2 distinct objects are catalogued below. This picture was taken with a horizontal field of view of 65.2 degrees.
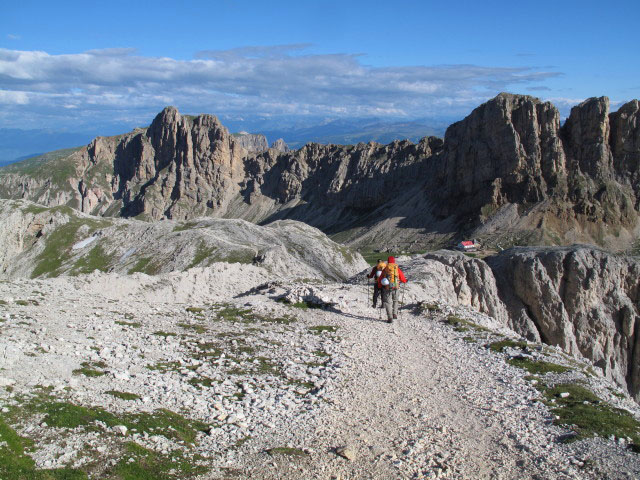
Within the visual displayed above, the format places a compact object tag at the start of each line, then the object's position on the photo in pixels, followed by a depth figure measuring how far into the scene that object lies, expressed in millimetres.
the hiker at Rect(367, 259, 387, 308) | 26552
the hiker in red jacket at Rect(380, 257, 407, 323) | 25750
